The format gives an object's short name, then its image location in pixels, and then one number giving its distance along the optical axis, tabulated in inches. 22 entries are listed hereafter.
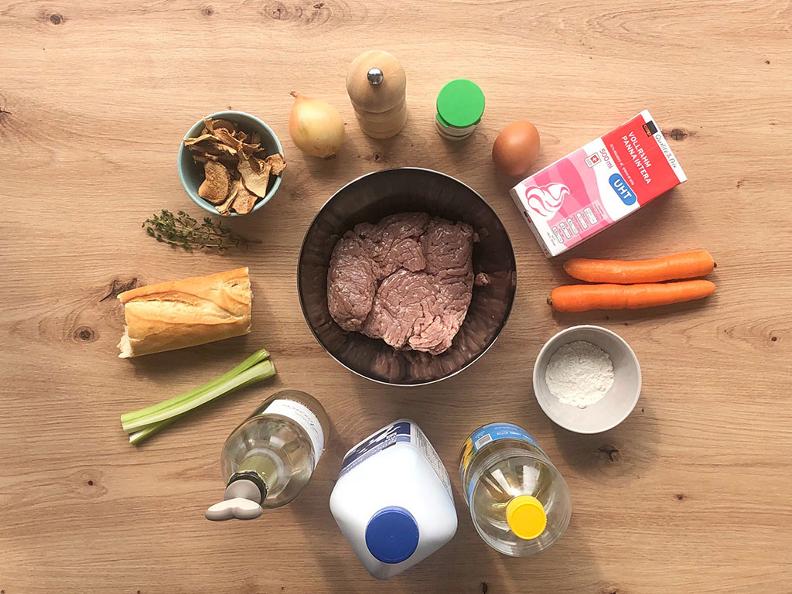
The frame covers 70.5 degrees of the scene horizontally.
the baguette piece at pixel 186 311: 41.8
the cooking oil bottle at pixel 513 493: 36.6
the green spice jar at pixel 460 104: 39.3
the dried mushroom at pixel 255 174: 40.8
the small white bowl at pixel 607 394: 41.1
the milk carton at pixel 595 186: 41.2
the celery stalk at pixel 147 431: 44.7
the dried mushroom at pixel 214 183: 40.4
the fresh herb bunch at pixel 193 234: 43.5
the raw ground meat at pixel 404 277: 40.3
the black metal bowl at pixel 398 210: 38.2
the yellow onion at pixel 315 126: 40.4
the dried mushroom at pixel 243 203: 40.7
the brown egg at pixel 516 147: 41.0
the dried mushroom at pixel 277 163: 40.5
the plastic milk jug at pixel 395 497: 34.4
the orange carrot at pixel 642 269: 43.1
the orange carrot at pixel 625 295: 42.8
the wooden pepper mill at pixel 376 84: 35.9
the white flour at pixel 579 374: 42.9
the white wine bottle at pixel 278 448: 35.9
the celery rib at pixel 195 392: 43.9
